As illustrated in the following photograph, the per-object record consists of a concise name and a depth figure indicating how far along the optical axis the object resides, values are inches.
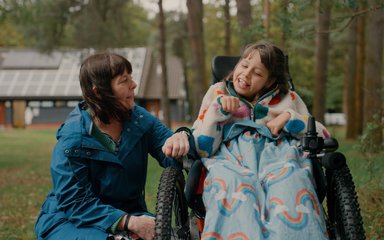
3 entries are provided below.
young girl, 109.7
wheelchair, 112.2
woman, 122.0
